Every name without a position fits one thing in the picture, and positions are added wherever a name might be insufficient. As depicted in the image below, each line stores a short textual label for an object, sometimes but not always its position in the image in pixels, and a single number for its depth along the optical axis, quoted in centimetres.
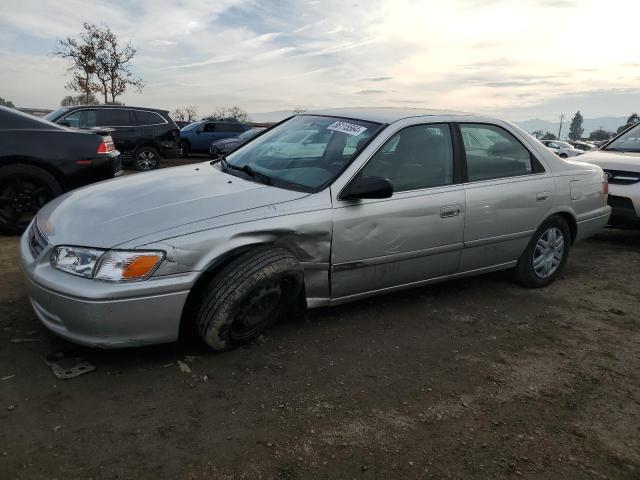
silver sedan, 266
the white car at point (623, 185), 584
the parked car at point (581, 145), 3154
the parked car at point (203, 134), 1923
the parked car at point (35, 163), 516
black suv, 1154
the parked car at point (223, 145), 1720
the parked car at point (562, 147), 2203
